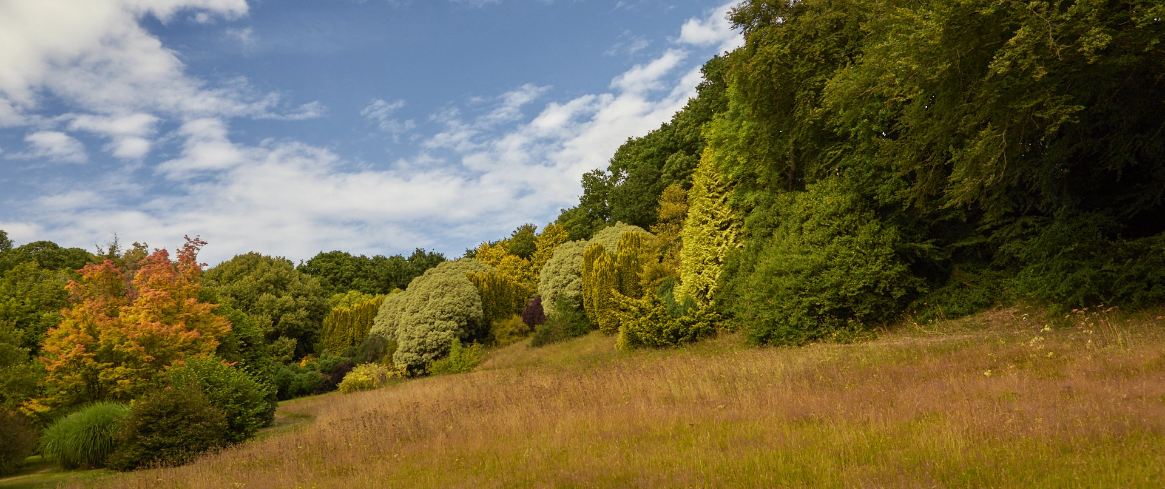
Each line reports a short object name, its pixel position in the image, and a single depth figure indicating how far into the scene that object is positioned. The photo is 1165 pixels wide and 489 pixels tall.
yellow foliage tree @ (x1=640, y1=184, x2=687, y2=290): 29.25
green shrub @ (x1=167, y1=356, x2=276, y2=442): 12.74
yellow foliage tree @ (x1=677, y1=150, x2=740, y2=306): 23.50
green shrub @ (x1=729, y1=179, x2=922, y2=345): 17.44
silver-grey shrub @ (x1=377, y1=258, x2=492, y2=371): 32.28
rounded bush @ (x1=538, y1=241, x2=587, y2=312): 34.03
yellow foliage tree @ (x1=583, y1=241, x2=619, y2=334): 29.91
